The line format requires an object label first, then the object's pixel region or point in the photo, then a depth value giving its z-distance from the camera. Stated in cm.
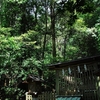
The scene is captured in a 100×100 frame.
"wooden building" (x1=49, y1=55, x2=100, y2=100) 767
